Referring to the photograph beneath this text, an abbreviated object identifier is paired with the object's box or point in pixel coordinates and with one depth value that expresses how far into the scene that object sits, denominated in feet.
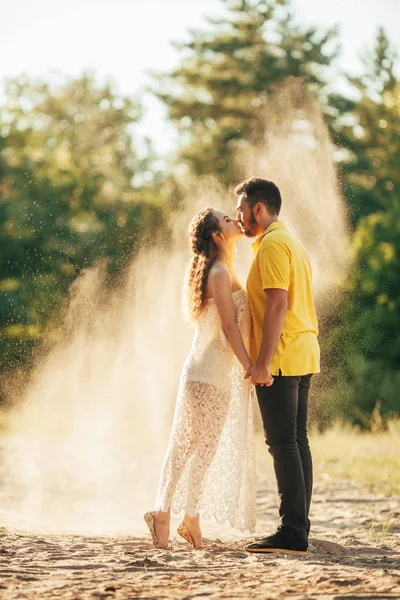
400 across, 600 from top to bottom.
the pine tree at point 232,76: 96.63
